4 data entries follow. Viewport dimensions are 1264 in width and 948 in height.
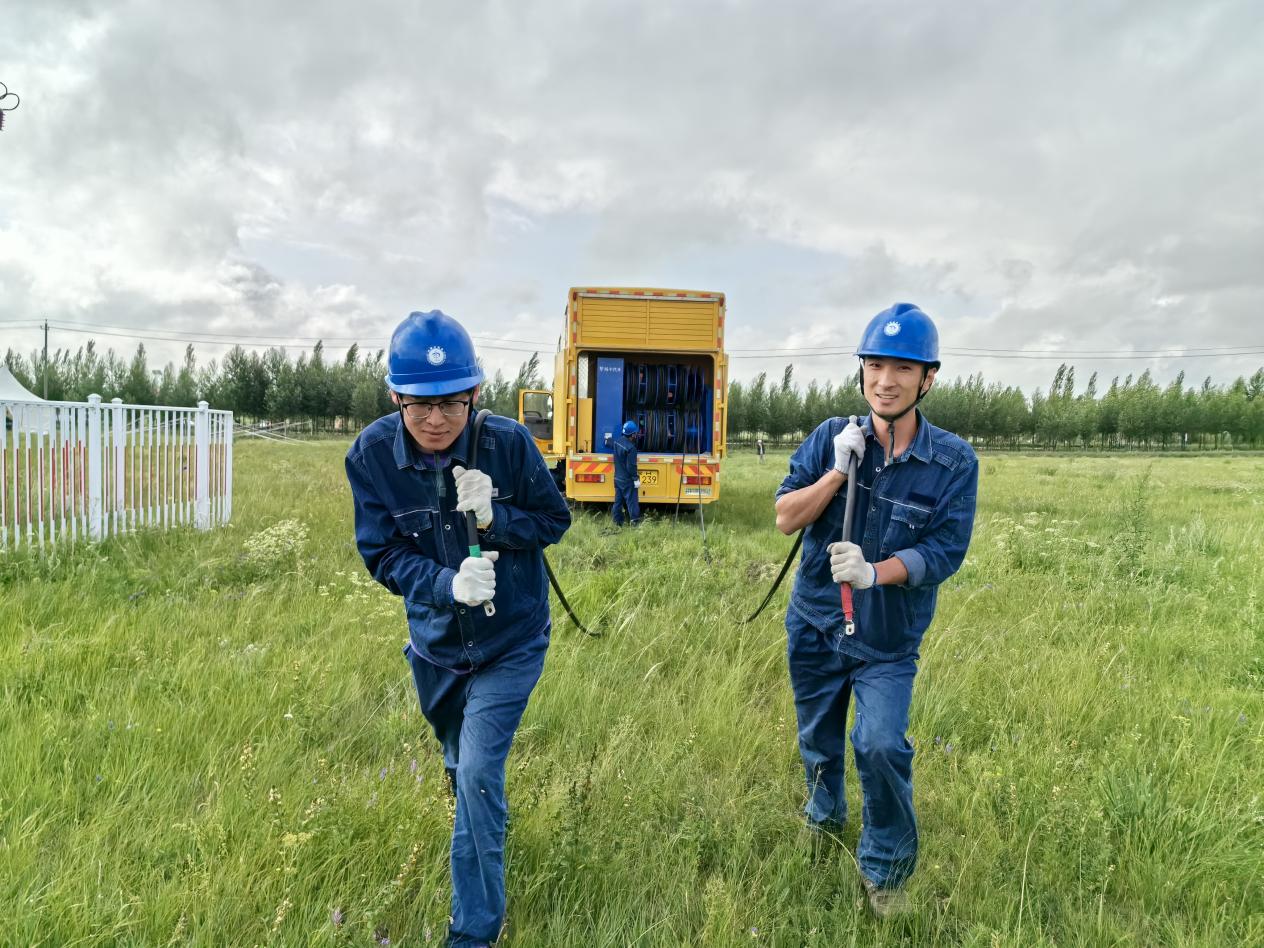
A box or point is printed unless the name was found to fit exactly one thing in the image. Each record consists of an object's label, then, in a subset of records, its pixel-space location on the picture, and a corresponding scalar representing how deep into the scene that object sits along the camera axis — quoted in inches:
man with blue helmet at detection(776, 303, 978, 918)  93.7
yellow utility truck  413.1
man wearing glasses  86.7
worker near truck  408.5
